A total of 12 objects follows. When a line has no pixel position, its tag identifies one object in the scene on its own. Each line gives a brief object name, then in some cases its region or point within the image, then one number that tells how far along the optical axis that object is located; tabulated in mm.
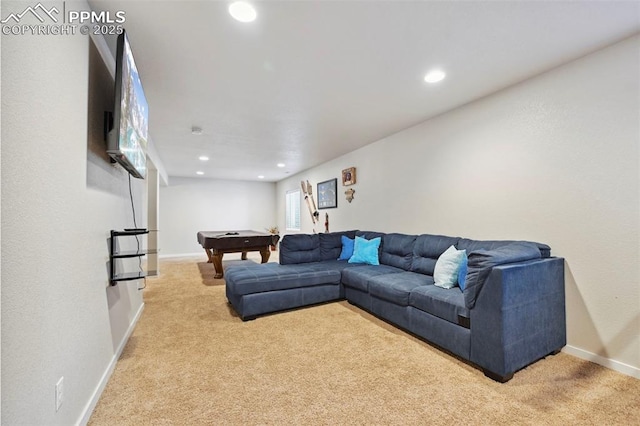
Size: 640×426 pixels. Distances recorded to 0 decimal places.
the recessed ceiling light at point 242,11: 1643
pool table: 4855
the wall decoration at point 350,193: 5156
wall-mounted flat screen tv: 1579
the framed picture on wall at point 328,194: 5742
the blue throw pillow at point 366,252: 3883
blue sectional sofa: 1896
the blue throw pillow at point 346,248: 4277
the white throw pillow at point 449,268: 2588
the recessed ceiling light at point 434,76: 2426
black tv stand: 1990
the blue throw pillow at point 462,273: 2476
